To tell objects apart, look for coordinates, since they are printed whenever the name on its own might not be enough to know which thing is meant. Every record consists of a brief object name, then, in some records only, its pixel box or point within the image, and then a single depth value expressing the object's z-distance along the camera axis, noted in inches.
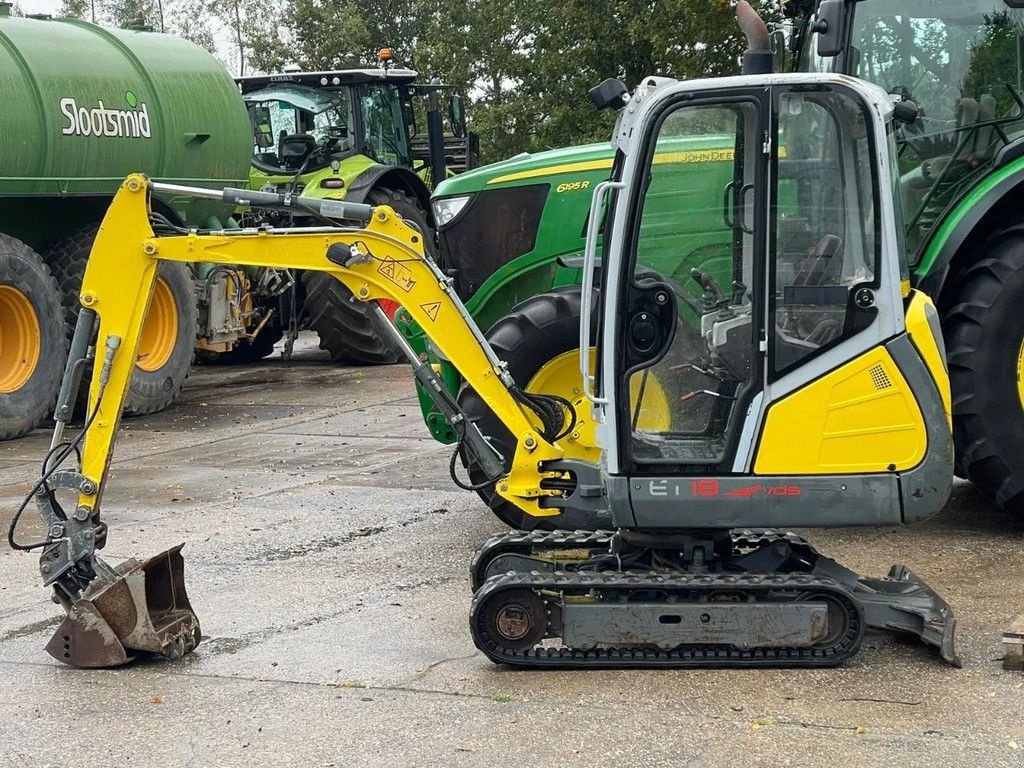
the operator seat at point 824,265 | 214.2
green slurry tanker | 459.5
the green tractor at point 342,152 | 605.0
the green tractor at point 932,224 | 276.5
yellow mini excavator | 212.2
